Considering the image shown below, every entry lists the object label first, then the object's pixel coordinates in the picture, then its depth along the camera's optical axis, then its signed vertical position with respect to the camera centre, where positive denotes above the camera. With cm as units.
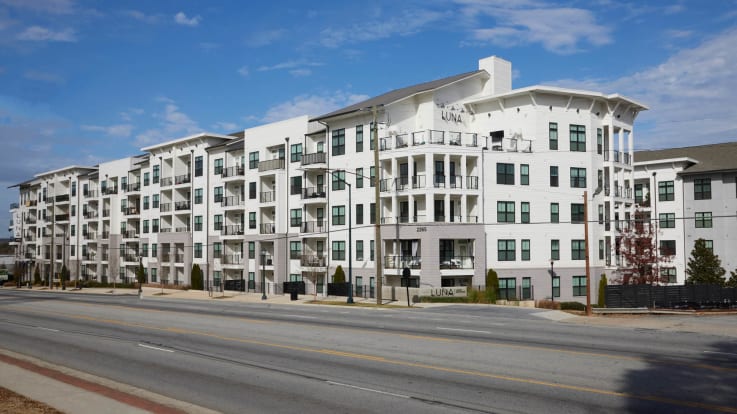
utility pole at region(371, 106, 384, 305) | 4184 +48
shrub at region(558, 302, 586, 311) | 4265 -417
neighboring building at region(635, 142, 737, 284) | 6172 +462
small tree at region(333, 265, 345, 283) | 5472 -246
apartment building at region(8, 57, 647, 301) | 5119 +509
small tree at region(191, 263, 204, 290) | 7225 -360
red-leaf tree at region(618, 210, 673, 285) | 5291 -102
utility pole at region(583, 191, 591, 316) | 3406 -129
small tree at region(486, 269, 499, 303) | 4951 -277
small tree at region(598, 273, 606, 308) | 5102 -362
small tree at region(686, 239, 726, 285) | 5325 -200
